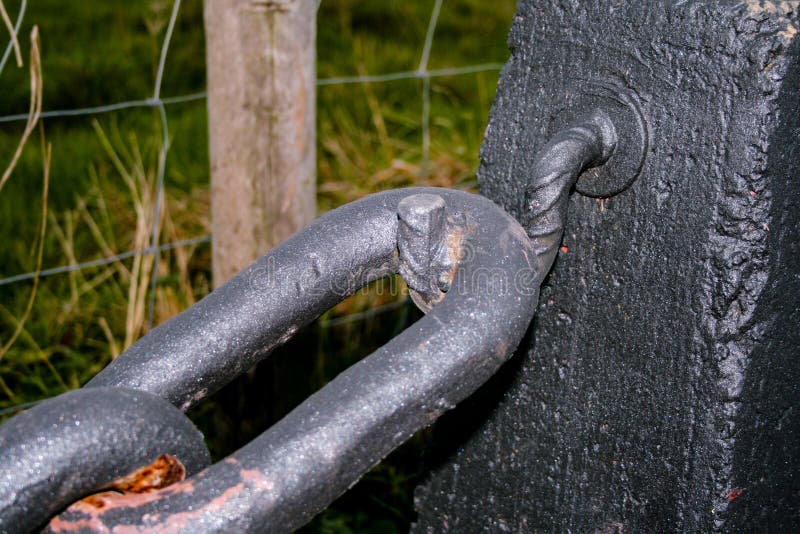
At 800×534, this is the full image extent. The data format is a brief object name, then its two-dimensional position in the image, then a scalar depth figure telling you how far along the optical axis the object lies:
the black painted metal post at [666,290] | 1.00
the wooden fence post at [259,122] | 1.70
